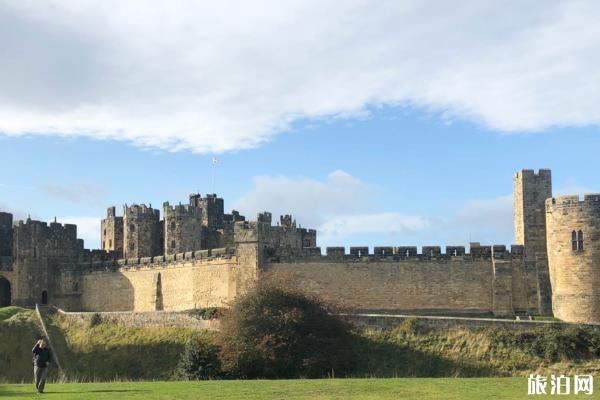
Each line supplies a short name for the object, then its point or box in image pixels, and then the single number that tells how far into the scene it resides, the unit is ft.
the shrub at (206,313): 149.54
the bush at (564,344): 123.81
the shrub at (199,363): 124.26
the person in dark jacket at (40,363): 85.18
